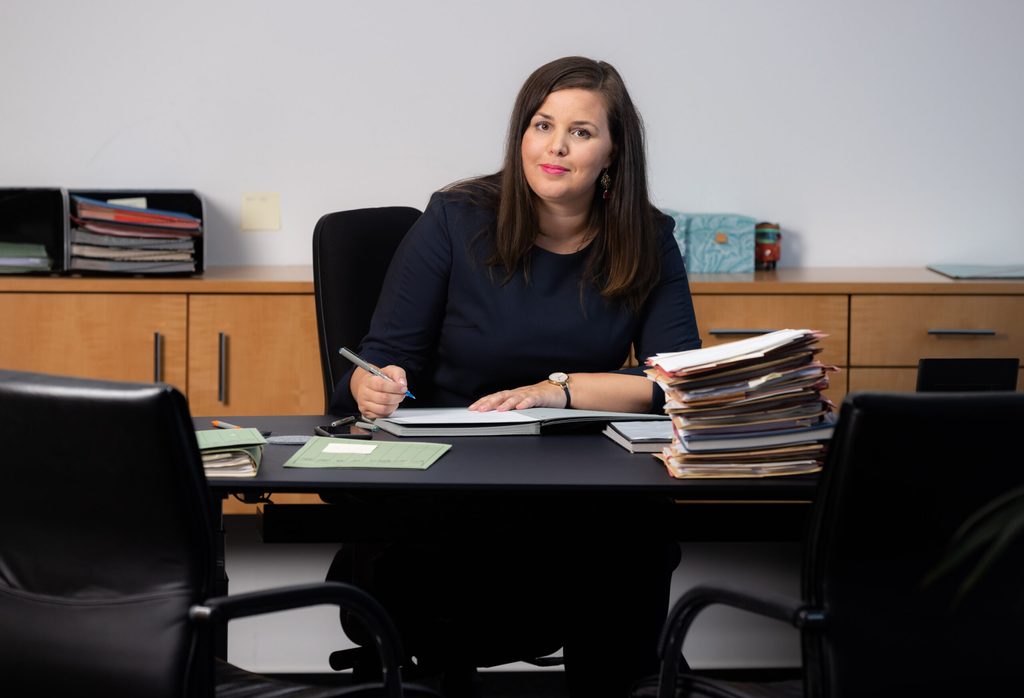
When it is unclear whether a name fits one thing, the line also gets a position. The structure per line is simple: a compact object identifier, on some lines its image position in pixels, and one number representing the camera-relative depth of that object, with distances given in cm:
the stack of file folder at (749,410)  511
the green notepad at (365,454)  519
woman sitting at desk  588
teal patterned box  716
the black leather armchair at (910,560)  371
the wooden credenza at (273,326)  681
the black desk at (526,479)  485
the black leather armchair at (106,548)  379
